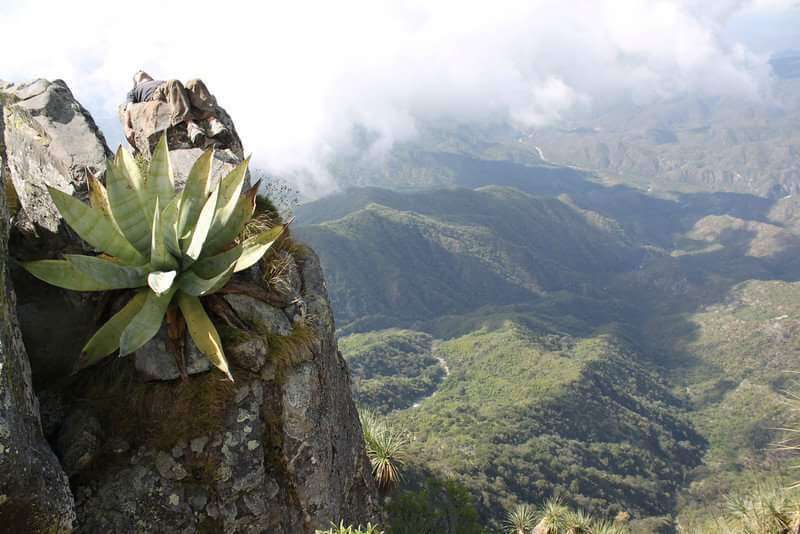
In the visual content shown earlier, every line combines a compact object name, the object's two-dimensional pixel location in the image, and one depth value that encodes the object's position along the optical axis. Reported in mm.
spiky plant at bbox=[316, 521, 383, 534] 4852
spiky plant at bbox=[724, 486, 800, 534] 7898
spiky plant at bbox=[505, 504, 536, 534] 17117
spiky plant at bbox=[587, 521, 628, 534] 14539
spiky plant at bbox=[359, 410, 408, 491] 10969
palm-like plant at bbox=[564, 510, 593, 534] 14484
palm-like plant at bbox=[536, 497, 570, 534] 14148
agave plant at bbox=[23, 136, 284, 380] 5738
